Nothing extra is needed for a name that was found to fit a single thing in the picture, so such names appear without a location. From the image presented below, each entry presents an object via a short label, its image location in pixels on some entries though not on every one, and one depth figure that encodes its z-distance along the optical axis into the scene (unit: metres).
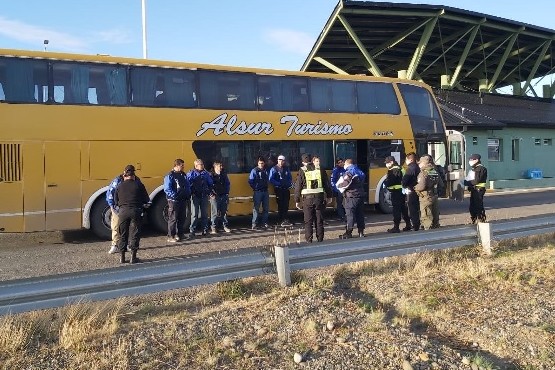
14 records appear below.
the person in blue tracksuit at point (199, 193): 10.31
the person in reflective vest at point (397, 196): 10.27
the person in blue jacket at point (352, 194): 9.06
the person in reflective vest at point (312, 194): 8.51
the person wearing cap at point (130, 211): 7.63
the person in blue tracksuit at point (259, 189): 11.39
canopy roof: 28.38
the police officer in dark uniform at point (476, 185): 9.97
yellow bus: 9.44
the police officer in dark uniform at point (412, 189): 9.67
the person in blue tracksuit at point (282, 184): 11.65
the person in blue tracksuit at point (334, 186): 11.52
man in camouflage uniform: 9.24
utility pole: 22.59
